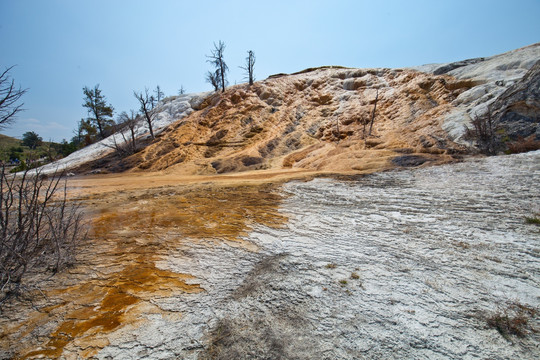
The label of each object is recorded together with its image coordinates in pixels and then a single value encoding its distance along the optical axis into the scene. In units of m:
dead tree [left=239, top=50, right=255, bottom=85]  28.70
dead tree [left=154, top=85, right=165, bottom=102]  44.28
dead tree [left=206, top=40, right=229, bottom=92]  31.44
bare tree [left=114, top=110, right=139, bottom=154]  24.05
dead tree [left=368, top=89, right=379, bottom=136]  17.98
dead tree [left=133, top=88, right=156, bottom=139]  25.69
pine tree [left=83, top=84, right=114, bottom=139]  32.84
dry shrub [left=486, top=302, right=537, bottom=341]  2.04
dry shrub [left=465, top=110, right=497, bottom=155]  10.64
